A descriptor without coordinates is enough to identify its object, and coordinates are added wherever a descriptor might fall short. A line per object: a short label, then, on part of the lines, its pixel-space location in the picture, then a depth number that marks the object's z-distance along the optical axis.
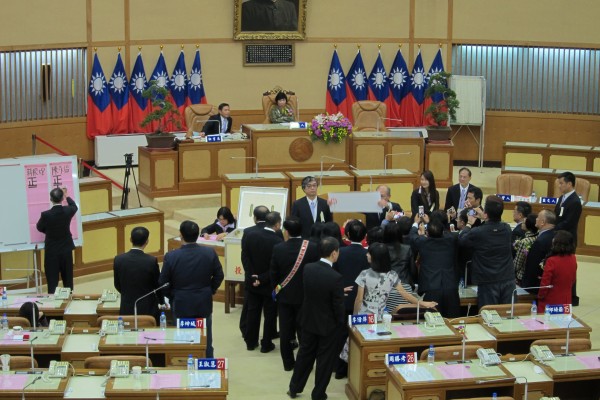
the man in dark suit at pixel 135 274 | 8.73
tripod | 14.95
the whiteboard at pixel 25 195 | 11.38
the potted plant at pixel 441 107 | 16.84
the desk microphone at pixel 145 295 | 8.33
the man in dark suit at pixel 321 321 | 8.15
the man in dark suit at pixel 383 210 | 11.27
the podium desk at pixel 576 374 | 7.55
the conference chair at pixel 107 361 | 7.48
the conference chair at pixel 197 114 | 16.75
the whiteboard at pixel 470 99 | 18.53
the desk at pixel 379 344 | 8.19
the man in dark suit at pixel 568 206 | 11.59
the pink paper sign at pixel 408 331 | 8.30
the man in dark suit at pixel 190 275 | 8.70
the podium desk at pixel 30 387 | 6.94
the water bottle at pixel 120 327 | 8.29
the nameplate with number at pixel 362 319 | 8.48
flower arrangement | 15.49
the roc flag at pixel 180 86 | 18.33
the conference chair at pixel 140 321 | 8.44
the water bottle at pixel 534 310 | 8.99
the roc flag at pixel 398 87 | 19.12
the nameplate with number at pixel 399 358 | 7.55
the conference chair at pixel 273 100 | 17.10
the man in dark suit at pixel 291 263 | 8.93
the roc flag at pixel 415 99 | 19.14
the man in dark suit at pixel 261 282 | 9.48
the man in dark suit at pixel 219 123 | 16.30
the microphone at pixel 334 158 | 15.81
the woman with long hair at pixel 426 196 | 11.84
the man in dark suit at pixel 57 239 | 10.90
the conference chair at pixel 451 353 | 7.76
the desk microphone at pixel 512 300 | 8.88
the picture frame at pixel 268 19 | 18.33
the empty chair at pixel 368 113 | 17.50
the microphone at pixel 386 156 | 15.93
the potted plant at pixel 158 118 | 15.64
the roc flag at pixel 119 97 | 17.91
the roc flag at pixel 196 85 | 18.38
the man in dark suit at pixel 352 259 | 8.74
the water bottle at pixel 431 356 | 7.62
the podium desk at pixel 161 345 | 7.99
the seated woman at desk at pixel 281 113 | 16.25
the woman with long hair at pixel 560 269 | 9.43
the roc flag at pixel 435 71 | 18.83
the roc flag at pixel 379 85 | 19.14
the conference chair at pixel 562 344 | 8.07
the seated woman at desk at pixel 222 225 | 11.59
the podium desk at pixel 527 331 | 8.50
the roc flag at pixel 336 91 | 19.00
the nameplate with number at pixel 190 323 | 8.39
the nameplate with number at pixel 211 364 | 7.41
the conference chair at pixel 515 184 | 14.27
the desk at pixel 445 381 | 7.25
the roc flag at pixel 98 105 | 17.69
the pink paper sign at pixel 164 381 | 7.09
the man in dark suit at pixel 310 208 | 11.10
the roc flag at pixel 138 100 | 18.08
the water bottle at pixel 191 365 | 7.39
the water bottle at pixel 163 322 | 8.41
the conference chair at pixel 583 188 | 13.88
